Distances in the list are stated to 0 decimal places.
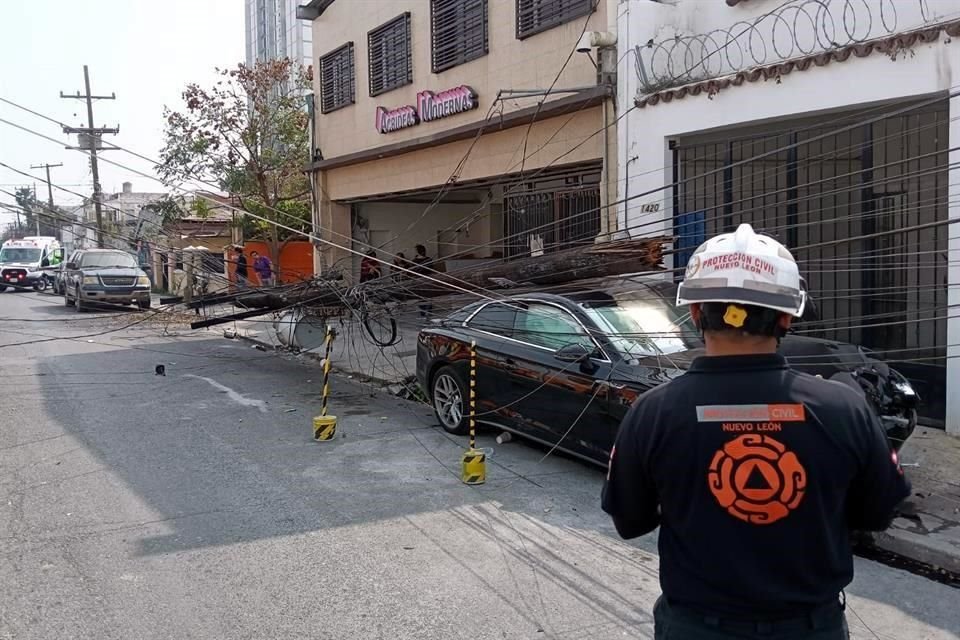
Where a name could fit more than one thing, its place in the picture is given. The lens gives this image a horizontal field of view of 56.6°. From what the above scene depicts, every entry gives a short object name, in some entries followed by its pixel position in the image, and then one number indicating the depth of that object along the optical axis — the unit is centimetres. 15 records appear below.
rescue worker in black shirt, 216
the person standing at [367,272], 1171
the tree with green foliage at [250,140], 2383
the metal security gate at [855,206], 943
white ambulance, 3872
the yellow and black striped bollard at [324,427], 872
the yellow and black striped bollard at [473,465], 702
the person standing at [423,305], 967
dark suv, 2506
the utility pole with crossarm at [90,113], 3372
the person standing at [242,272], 1298
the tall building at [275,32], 5388
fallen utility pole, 758
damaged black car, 640
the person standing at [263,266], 1594
